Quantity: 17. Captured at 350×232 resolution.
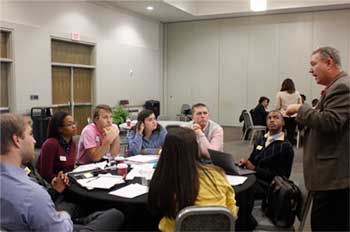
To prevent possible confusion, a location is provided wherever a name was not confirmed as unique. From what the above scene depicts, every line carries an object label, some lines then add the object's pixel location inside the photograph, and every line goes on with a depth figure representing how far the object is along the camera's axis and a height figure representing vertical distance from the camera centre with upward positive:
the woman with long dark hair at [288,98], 7.30 +0.05
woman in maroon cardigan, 2.82 -0.40
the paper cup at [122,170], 2.73 -0.55
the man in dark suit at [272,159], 2.87 -0.50
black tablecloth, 2.19 -0.68
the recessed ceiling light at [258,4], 6.73 +1.91
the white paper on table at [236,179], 2.48 -0.59
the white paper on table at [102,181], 2.42 -0.59
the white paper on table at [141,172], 2.65 -0.57
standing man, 2.08 -0.27
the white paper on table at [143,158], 3.21 -0.55
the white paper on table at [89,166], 2.88 -0.57
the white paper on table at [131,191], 2.26 -0.61
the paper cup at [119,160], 3.10 -0.54
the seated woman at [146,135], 3.60 -0.37
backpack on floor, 2.39 -0.72
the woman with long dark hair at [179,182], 1.80 -0.43
